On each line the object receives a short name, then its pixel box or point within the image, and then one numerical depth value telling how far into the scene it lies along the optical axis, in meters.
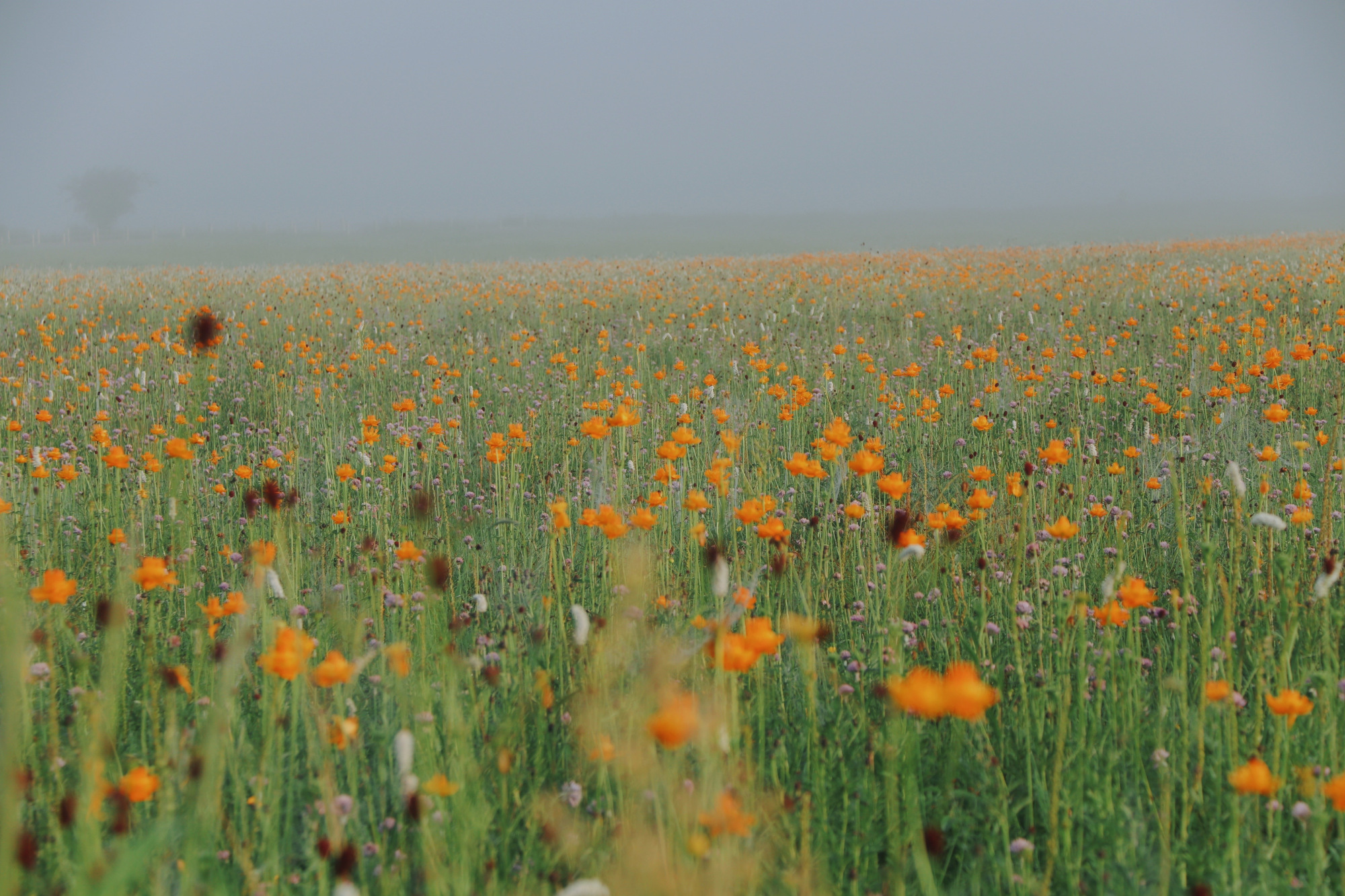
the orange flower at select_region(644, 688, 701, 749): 2.97
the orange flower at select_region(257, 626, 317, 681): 3.12
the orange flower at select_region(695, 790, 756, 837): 3.05
